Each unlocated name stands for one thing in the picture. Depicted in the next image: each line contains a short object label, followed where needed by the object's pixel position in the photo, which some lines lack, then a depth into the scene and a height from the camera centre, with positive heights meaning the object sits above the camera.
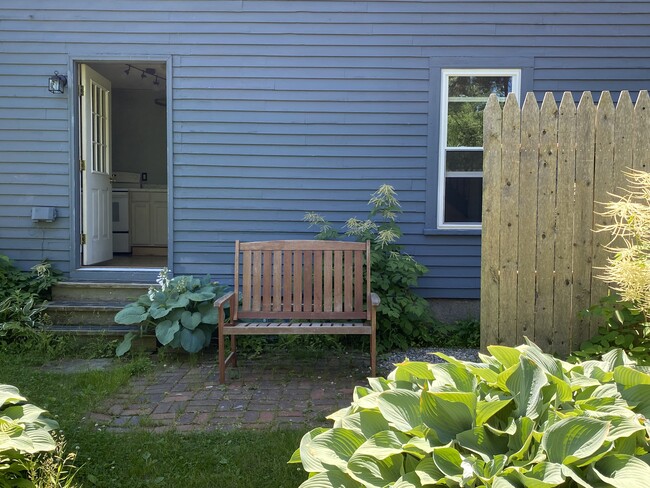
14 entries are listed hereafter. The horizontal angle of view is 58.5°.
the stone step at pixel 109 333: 5.36 -1.31
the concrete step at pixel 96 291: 5.89 -1.00
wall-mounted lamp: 5.80 +1.08
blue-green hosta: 5.01 -1.06
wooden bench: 4.91 -0.75
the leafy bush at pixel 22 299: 5.31 -1.03
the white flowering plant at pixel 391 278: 5.30 -0.73
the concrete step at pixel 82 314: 5.64 -1.19
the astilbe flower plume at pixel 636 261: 2.66 -0.28
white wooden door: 6.20 +0.29
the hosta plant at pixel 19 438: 2.02 -0.90
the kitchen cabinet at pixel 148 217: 9.27 -0.37
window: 5.96 +0.55
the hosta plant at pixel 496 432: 1.44 -0.62
